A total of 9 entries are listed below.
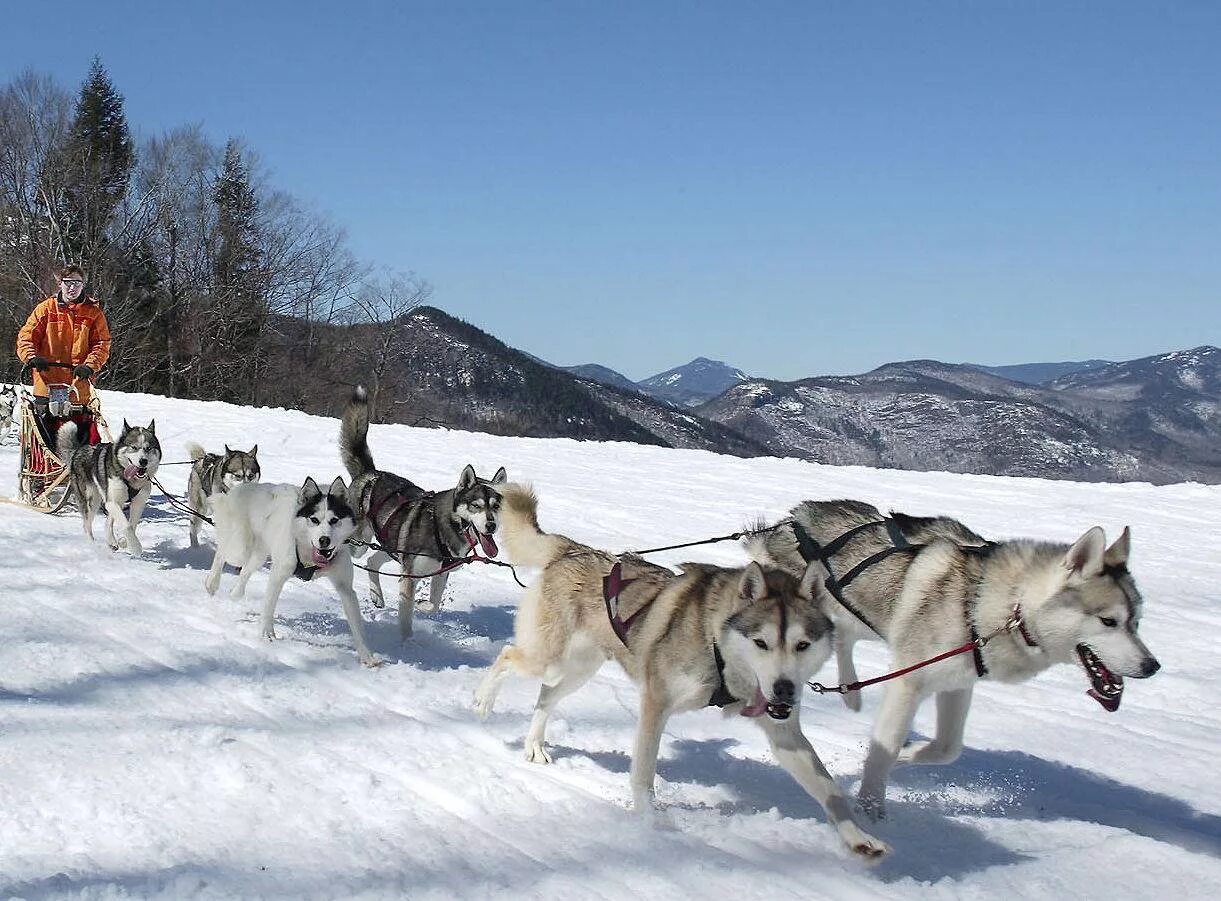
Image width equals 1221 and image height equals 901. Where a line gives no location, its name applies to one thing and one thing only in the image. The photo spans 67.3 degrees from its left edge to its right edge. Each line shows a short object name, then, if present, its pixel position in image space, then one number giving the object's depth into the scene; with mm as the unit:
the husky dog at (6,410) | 15398
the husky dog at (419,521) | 6887
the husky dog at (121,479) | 8180
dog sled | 9422
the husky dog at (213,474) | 8406
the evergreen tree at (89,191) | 38875
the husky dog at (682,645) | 3598
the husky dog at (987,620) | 3820
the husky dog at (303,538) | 5969
